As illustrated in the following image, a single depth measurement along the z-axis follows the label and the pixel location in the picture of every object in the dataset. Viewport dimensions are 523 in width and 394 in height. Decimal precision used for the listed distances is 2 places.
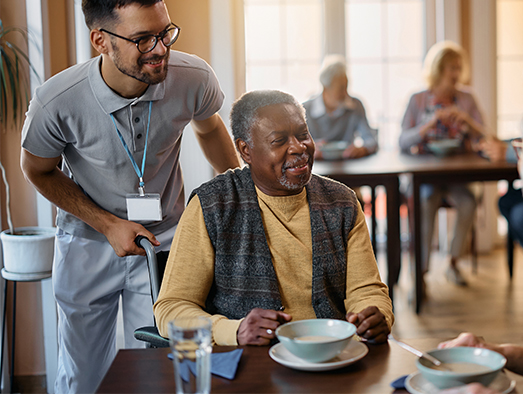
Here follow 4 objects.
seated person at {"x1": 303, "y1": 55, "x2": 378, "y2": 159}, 4.32
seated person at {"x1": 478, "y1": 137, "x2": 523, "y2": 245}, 3.35
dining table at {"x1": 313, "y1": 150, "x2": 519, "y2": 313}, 3.39
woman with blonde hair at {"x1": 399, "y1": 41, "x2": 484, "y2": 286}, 4.14
